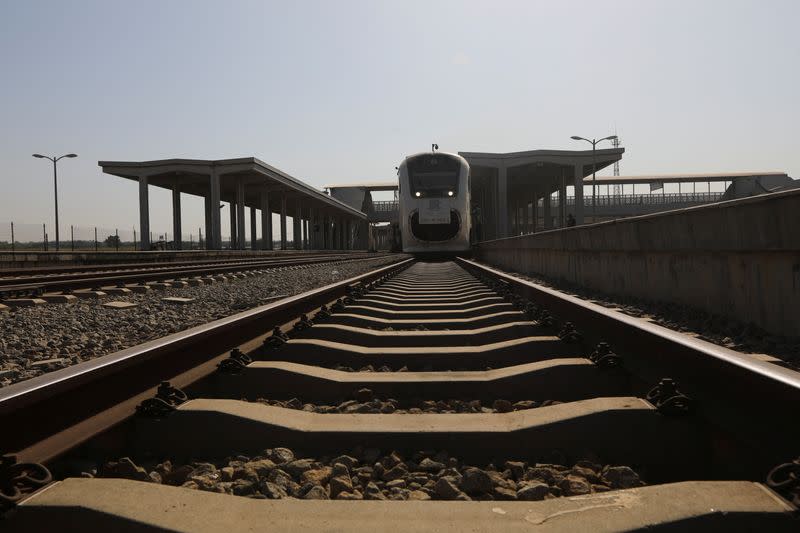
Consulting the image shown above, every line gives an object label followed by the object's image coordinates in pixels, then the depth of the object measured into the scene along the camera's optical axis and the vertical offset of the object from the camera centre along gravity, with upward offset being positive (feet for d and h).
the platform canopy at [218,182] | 116.78 +15.57
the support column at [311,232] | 196.72 +6.82
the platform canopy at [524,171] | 131.75 +18.05
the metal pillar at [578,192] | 135.85 +12.17
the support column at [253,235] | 160.02 +5.23
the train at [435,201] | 63.82 +5.17
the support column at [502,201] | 134.00 +10.49
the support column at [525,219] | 226.99 +10.90
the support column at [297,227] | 178.03 +7.89
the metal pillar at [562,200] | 149.36 +11.70
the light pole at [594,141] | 128.47 +22.01
